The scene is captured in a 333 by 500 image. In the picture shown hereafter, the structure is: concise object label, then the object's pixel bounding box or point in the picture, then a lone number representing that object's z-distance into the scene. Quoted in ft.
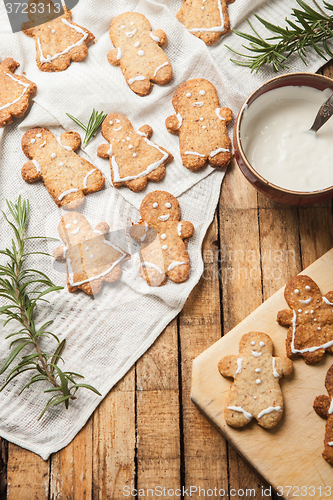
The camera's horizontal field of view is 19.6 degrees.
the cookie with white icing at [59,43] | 2.97
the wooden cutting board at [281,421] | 2.73
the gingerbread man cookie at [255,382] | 2.74
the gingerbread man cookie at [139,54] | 2.96
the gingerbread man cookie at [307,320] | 2.79
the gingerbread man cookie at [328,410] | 2.72
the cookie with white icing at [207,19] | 2.96
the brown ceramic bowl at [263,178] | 2.75
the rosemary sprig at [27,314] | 2.78
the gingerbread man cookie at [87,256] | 2.87
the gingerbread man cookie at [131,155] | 2.91
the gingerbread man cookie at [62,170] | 2.91
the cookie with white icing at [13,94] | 2.94
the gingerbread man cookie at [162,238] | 2.87
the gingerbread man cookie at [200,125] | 2.92
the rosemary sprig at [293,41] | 2.85
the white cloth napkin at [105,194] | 2.85
